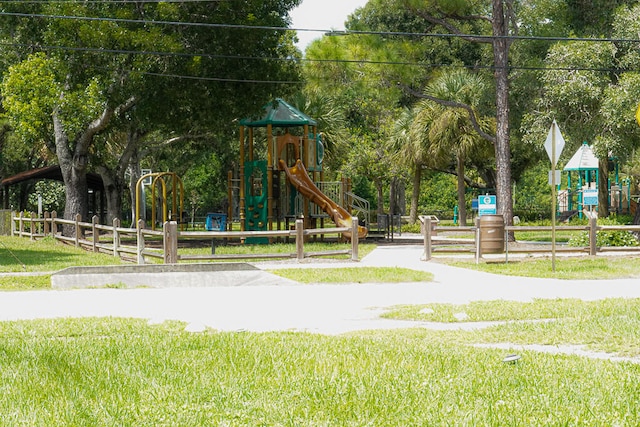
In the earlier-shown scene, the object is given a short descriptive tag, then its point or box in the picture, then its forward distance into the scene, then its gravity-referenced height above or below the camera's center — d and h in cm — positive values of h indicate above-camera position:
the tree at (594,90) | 2817 +378
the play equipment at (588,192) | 4524 +99
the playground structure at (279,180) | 3209 +126
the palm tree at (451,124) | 4272 +436
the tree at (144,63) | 2919 +519
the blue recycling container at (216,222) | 3988 -26
